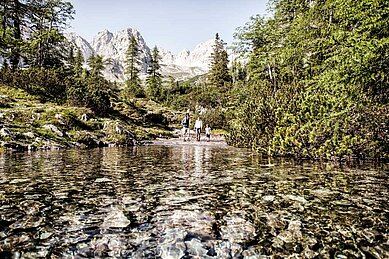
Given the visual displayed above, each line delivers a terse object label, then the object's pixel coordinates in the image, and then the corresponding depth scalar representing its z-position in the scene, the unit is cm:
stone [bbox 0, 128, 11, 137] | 1491
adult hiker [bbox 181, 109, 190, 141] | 2716
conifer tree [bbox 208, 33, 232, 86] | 8091
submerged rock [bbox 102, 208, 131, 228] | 403
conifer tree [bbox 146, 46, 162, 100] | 7431
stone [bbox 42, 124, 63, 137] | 1811
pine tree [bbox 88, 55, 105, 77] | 7144
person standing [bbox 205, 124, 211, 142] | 2951
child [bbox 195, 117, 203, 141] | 2812
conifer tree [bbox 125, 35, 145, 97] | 7286
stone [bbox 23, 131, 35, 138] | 1607
